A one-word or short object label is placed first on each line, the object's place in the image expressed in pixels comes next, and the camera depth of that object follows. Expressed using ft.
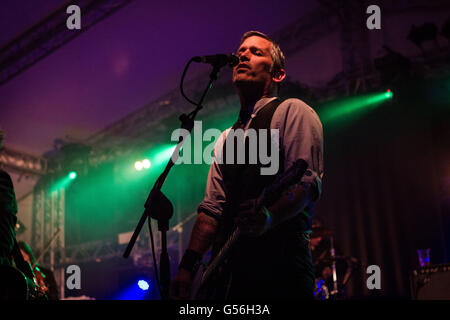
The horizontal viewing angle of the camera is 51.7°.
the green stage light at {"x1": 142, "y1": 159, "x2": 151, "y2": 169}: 41.34
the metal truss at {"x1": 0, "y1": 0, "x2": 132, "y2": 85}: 28.78
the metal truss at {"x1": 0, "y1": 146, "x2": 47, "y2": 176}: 40.22
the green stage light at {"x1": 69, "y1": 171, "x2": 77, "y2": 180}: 43.26
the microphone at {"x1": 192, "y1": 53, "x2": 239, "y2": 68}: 7.91
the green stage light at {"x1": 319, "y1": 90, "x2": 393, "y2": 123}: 30.81
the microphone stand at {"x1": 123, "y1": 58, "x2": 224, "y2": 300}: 7.42
